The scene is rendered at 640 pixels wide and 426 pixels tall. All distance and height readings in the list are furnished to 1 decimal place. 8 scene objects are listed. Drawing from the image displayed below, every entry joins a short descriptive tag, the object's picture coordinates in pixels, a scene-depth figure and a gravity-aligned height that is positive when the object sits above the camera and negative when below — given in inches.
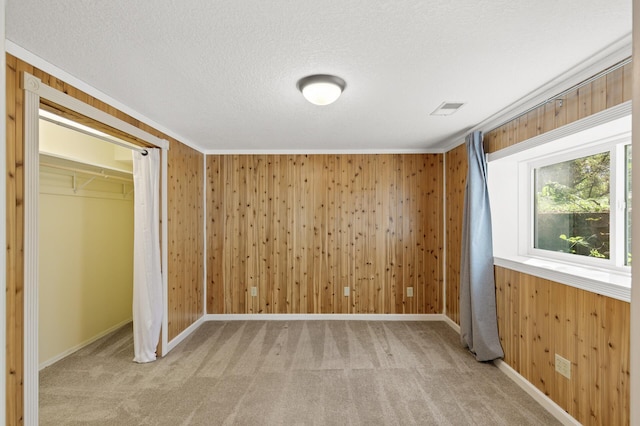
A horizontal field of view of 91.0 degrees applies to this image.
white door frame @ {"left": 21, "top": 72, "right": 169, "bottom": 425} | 69.0 -4.5
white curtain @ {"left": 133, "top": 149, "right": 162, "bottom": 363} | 119.5 -17.8
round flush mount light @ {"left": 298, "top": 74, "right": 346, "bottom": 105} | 80.5 +32.6
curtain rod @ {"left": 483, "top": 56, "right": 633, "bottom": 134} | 69.1 +32.5
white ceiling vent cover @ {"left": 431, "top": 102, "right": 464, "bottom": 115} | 101.2 +35.0
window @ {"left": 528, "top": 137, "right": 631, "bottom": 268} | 86.4 +2.4
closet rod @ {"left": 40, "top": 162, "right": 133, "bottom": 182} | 110.8 +16.8
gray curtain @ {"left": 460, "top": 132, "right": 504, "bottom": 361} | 117.2 -20.1
